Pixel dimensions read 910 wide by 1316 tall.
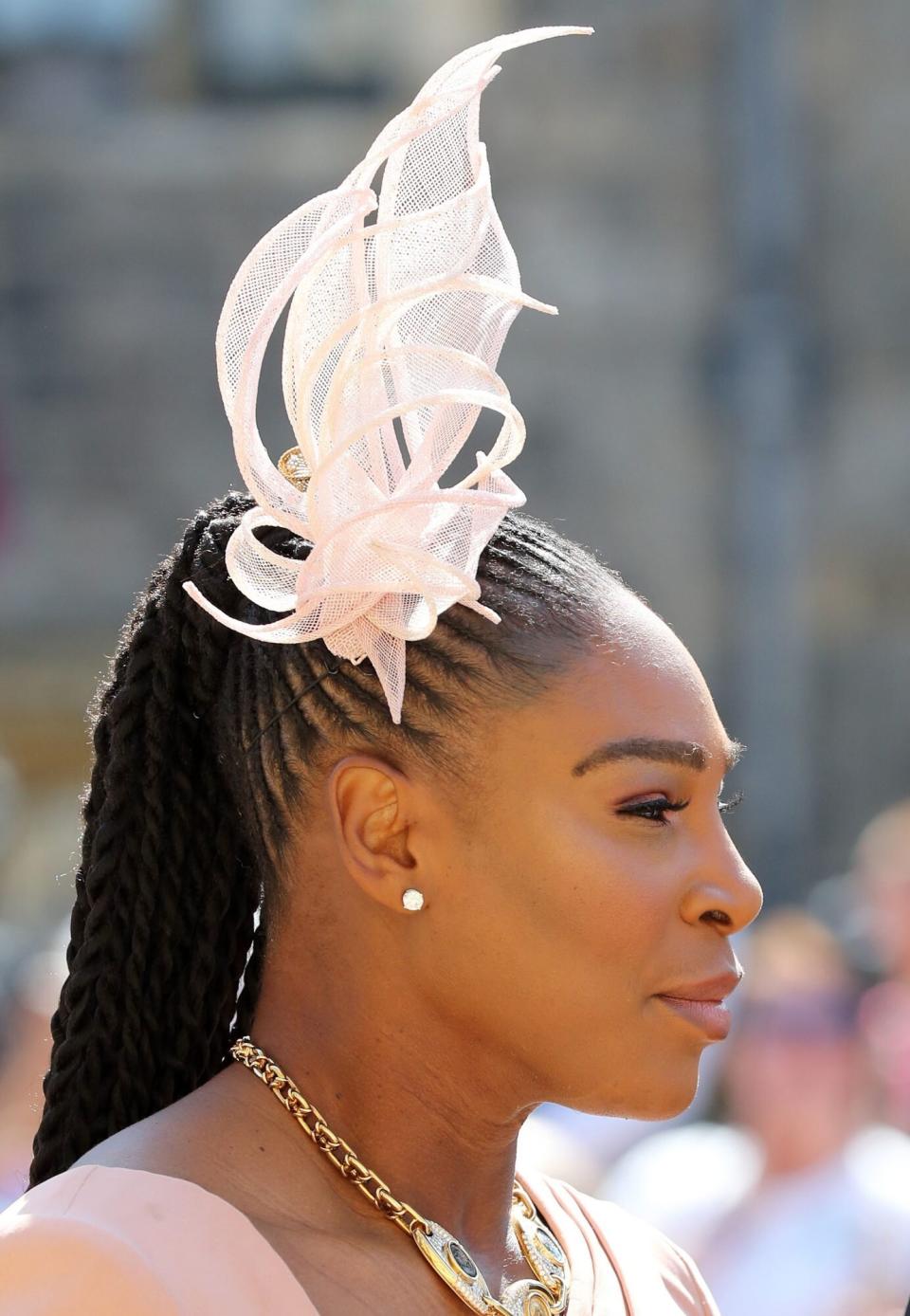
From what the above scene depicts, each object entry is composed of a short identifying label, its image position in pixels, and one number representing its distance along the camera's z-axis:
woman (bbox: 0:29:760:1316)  3.87
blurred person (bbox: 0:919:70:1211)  9.43
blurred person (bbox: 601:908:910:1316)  8.40
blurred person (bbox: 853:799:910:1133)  10.16
